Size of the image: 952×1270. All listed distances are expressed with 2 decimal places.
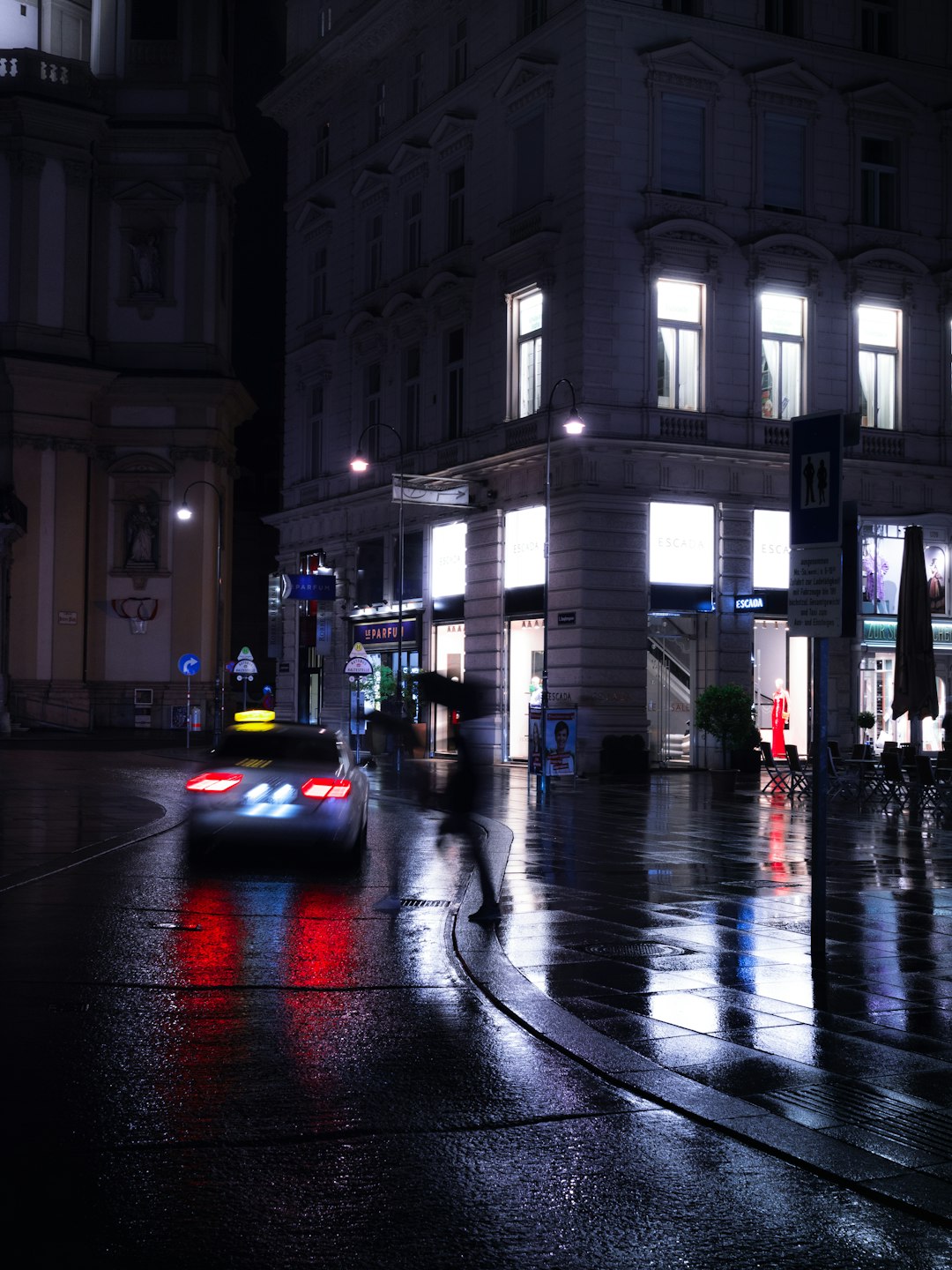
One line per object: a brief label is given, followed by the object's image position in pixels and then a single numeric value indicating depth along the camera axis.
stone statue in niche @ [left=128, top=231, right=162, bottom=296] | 64.88
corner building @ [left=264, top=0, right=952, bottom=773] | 35.81
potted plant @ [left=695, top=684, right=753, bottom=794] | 32.84
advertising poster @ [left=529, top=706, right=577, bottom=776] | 29.70
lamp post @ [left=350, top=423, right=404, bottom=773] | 41.09
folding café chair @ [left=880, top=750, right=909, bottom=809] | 25.45
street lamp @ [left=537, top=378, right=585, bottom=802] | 28.81
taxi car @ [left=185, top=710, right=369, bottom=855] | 15.07
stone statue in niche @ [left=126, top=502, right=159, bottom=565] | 63.91
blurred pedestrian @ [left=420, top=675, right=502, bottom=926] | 13.42
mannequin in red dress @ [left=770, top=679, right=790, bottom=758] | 37.53
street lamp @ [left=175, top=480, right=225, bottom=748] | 54.62
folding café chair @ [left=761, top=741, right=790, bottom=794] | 29.94
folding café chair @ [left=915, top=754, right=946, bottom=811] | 24.61
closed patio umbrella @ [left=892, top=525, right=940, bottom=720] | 25.11
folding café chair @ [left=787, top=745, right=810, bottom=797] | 27.23
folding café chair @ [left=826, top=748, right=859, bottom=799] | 27.52
